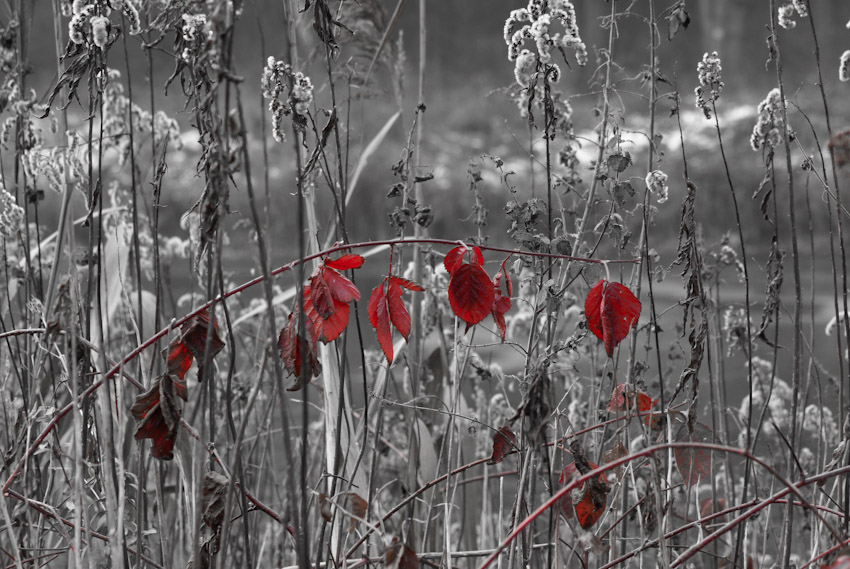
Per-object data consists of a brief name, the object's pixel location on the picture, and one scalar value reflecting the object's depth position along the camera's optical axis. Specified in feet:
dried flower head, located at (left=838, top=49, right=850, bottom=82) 10.22
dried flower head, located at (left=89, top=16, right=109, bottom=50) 9.45
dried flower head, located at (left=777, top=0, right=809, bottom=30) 10.09
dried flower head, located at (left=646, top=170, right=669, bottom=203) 9.95
